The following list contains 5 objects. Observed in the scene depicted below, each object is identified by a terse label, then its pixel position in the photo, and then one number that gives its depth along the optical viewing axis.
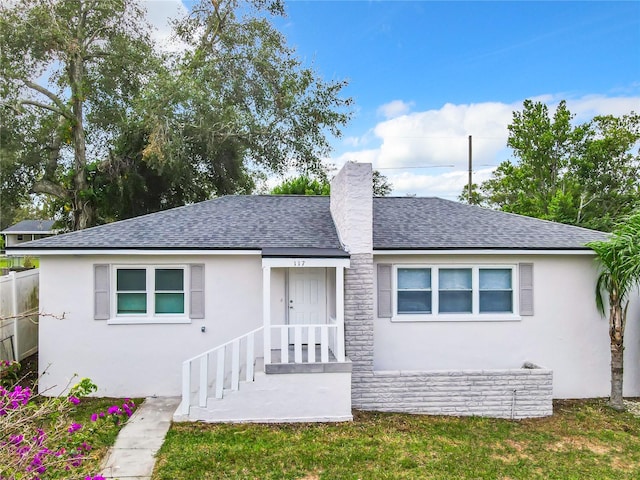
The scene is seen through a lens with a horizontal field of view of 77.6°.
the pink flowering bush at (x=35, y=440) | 2.82
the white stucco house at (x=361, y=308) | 7.94
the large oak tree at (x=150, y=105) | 17.69
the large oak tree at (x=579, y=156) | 21.80
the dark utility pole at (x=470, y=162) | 23.53
